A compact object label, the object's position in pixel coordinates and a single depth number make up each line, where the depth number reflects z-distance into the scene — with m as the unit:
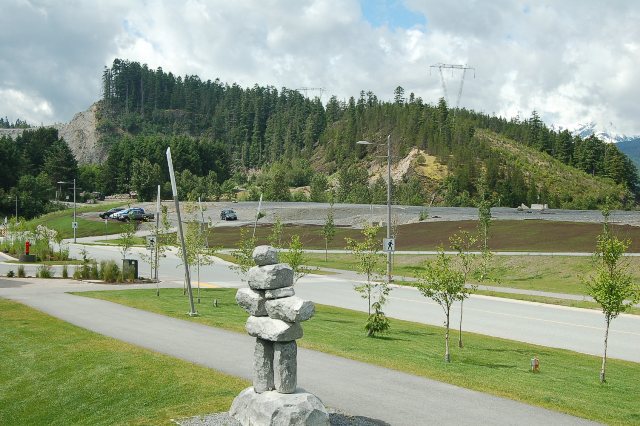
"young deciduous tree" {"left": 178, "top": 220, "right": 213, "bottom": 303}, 31.58
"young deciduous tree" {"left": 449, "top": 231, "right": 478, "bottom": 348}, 19.70
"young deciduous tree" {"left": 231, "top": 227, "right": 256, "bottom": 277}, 29.67
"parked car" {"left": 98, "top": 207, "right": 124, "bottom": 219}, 99.12
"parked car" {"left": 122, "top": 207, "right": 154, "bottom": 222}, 94.07
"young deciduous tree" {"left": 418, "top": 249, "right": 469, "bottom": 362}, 18.02
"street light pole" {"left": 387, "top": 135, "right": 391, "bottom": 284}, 39.50
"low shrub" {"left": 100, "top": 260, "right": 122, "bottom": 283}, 38.56
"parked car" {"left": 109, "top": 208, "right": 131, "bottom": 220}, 97.44
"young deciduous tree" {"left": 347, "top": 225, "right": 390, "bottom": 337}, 21.75
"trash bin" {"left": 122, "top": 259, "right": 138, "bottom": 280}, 39.15
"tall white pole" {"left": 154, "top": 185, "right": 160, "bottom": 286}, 32.45
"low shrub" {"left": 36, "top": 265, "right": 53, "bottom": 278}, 40.12
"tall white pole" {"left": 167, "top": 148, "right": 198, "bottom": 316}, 23.30
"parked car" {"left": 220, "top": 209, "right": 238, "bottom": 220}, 95.47
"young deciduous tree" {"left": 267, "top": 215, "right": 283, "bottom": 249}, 45.36
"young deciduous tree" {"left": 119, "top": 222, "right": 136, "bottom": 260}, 42.19
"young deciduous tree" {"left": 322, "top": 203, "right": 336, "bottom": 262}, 59.76
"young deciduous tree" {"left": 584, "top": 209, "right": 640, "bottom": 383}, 16.47
